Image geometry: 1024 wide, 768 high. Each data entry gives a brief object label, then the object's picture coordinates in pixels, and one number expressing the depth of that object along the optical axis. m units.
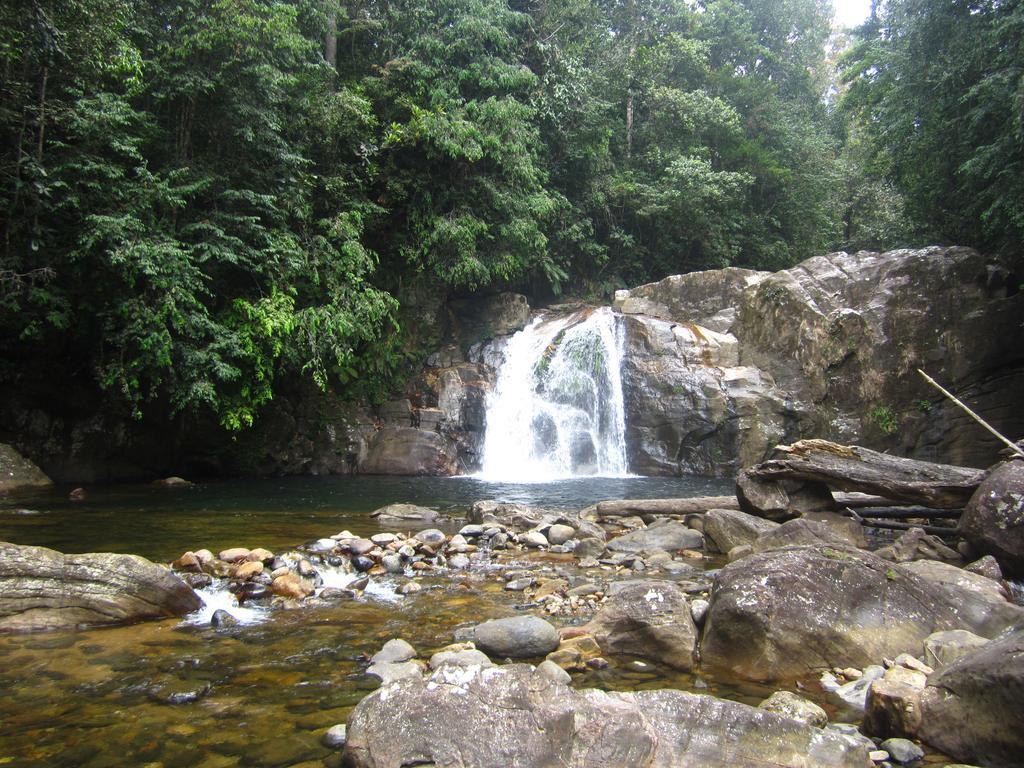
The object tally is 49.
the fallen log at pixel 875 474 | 6.92
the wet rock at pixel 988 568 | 5.54
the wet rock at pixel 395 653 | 4.05
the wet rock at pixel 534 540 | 7.53
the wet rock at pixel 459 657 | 3.68
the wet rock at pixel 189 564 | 6.07
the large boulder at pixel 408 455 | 15.66
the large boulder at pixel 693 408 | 15.52
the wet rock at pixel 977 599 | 4.33
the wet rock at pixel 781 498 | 7.51
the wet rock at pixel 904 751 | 2.94
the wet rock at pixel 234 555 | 6.34
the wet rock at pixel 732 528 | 7.03
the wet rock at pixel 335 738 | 3.04
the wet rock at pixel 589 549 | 7.05
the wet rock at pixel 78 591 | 4.45
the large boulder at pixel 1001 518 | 5.82
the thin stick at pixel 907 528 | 7.42
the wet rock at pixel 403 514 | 9.28
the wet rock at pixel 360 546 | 6.85
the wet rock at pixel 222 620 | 4.71
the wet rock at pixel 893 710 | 3.10
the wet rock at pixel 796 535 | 5.98
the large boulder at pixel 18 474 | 10.82
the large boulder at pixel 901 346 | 14.84
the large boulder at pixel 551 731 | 2.70
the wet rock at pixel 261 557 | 6.31
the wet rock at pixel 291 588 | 5.48
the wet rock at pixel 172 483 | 12.67
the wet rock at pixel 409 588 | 5.72
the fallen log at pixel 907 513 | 7.84
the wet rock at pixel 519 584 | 5.81
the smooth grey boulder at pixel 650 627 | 4.16
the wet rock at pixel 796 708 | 3.14
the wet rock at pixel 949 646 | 3.71
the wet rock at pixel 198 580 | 5.58
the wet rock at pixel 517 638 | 4.19
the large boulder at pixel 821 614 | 3.96
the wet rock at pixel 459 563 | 6.64
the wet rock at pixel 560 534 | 7.66
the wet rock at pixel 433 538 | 7.34
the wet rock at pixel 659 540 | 7.29
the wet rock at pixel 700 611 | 4.53
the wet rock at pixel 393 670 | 3.80
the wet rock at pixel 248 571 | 5.80
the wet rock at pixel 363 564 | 6.43
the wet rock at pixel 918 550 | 6.50
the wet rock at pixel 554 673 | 3.17
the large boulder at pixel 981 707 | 2.81
